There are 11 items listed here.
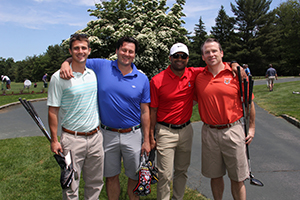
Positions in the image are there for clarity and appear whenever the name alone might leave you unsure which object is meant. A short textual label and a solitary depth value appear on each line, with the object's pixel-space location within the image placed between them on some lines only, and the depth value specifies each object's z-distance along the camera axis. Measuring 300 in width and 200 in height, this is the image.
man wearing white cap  3.16
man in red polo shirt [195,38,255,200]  2.96
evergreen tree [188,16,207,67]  53.09
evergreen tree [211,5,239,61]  48.72
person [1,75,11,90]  25.86
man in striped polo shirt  2.71
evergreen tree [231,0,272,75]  47.88
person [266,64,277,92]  16.05
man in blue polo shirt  2.99
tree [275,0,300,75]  46.25
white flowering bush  16.36
